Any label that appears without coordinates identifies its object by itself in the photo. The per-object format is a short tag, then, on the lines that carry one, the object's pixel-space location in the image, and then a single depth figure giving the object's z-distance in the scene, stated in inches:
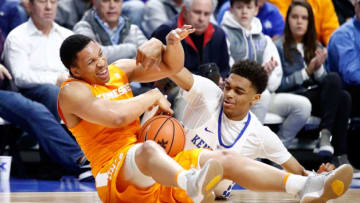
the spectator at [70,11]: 534.0
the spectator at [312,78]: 503.0
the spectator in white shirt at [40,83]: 444.4
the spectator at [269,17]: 565.3
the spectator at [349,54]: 527.1
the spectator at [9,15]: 509.5
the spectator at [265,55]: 499.7
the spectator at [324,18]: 584.5
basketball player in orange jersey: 259.3
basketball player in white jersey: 338.7
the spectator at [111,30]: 483.4
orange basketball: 288.1
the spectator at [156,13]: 539.5
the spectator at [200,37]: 488.9
